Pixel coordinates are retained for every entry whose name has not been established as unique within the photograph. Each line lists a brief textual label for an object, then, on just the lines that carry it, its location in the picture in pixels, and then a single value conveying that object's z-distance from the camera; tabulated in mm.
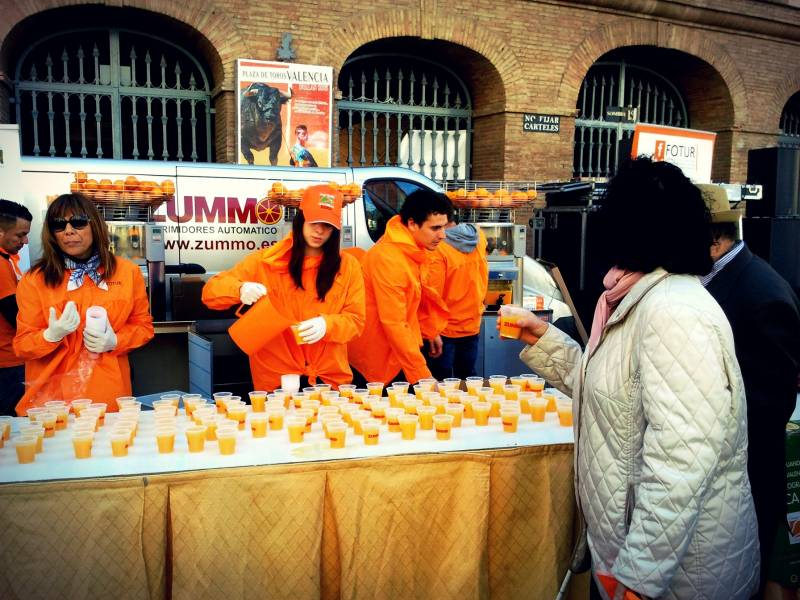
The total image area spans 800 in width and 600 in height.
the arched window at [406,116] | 13844
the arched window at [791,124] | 17955
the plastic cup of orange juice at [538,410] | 3252
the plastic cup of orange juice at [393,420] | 3053
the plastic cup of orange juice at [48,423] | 2881
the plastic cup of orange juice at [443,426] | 2969
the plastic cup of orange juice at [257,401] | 3303
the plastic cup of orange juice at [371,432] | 2875
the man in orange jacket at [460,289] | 5918
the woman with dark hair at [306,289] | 4125
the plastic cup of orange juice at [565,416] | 3189
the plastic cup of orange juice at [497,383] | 3559
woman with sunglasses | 3689
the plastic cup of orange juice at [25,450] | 2590
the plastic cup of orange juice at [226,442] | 2724
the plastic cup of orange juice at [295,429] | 2877
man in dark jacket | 2586
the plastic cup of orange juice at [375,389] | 3422
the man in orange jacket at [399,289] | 4590
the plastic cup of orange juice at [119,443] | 2661
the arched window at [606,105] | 15703
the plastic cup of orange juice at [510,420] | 3084
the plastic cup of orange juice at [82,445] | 2633
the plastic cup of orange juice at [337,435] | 2828
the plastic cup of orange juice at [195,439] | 2748
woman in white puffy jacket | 1896
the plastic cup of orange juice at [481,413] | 3189
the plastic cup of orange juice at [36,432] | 2668
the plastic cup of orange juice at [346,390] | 3479
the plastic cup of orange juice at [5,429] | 2775
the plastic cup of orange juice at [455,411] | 3158
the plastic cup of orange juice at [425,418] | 3098
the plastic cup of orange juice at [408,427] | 2936
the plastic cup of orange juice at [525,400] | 3373
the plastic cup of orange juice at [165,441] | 2721
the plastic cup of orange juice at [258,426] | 2936
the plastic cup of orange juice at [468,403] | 3322
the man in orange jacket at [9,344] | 4543
